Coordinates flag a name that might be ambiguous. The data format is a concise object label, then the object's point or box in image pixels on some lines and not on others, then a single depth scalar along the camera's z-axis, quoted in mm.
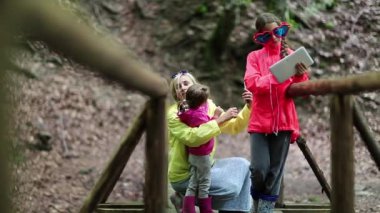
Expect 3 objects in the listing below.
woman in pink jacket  6673
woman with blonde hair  6756
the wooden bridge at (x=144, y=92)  2360
